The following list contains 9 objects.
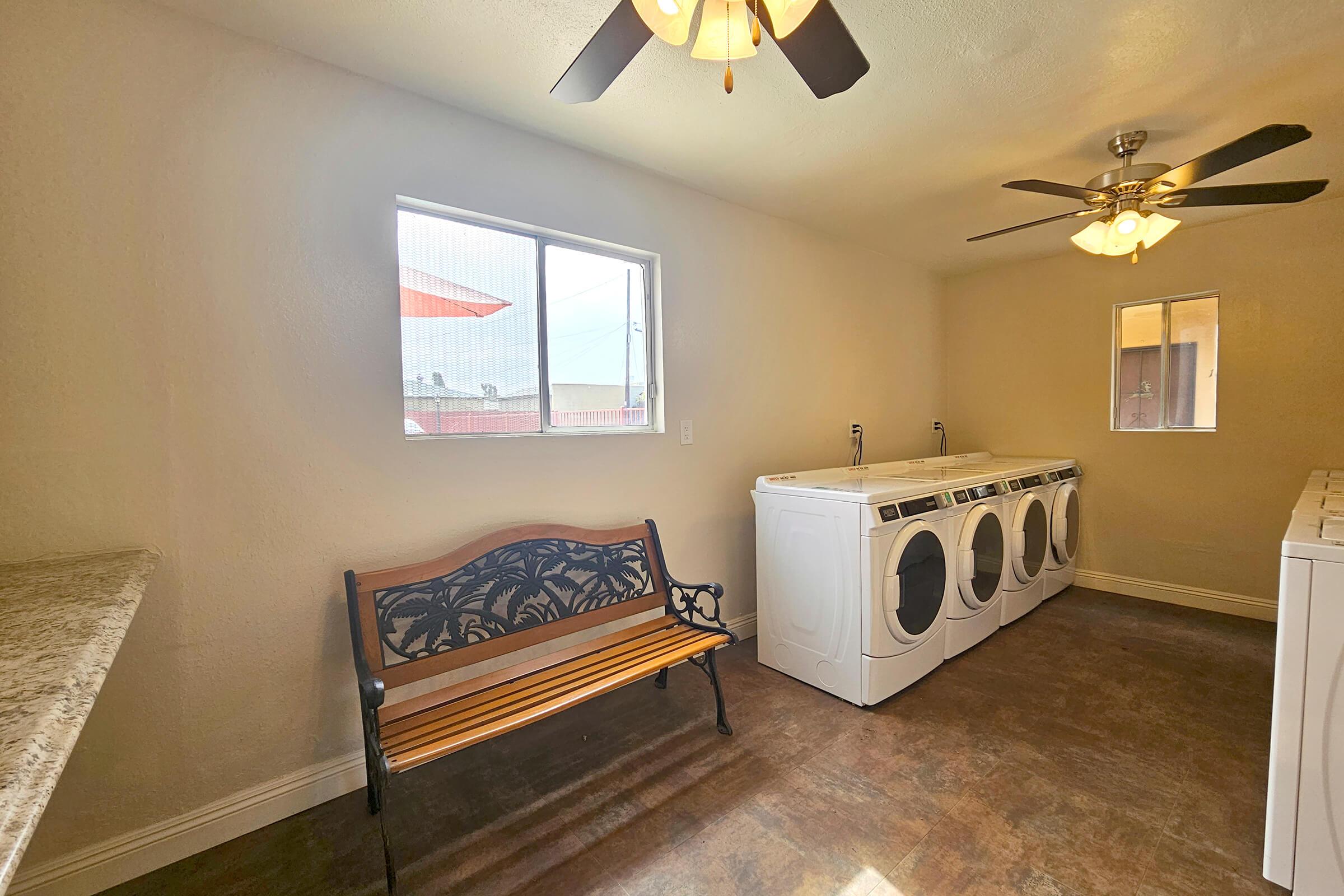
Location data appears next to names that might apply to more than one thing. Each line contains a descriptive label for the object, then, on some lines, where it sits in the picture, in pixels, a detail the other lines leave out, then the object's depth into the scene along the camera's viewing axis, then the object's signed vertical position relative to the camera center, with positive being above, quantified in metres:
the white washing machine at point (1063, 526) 3.38 -0.68
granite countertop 0.55 -0.35
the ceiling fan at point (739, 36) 1.10 +0.84
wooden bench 1.59 -0.75
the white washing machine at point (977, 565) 2.56 -0.73
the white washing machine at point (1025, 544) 2.96 -0.71
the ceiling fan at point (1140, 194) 1.97 +0.88
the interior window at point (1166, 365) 3.35 +0.35
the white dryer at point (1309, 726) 1.26 -0.73
